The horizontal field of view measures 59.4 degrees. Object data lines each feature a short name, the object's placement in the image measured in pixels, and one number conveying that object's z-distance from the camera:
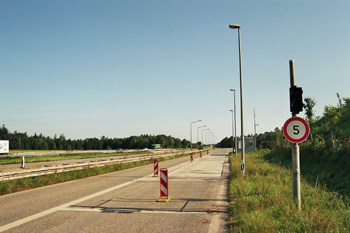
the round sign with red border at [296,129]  7.64
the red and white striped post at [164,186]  11.05
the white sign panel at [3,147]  62.25
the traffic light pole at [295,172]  7.91
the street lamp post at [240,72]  17.67
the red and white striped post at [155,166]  19.74
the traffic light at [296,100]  8.04
